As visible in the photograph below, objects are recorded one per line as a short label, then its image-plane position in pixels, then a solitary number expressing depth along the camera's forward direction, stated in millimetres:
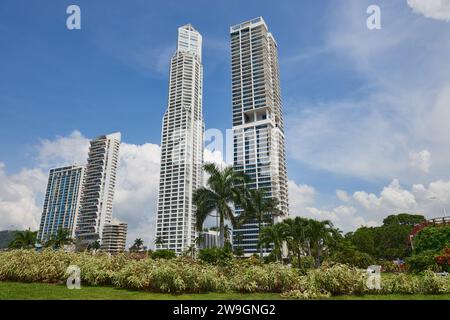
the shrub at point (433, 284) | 12508
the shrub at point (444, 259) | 18388
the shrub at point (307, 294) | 11570
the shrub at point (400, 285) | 12812
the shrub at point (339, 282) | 12352
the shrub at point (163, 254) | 40844
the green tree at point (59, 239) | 80825
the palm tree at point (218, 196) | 27203
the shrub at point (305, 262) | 31714
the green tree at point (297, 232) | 35906
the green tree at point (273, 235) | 37500
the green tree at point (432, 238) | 26047
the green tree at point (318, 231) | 34906
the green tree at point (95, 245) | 117931
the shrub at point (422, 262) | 19547
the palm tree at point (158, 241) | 117175
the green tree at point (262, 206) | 40594
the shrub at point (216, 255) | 17641
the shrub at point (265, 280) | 13336
